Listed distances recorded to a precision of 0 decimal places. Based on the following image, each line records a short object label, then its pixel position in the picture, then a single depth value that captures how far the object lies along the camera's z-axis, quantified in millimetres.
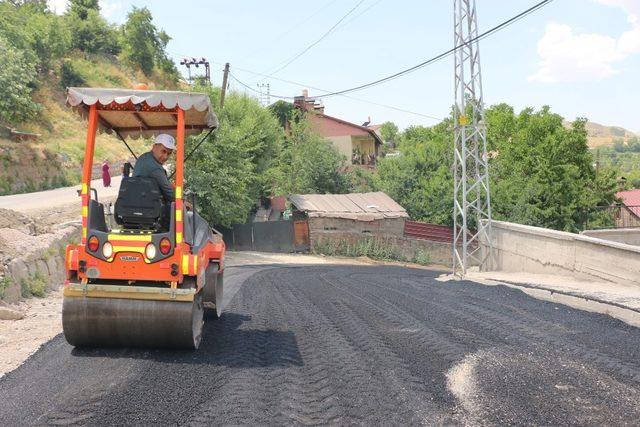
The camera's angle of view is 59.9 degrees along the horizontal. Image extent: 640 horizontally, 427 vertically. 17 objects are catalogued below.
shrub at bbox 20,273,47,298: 8188
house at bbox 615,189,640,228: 33294
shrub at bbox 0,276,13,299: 7262
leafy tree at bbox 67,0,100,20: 56719
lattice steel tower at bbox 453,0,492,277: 15932
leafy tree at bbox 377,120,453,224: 31312
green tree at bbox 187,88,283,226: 21734
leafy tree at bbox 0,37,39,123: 26406
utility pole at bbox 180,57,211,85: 45688
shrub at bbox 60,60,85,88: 44584
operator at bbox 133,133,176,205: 5297
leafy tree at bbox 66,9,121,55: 53594
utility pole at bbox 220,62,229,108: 25875
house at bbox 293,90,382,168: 41569
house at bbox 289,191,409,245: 28062
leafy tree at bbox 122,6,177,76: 56750
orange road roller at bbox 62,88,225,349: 4934
